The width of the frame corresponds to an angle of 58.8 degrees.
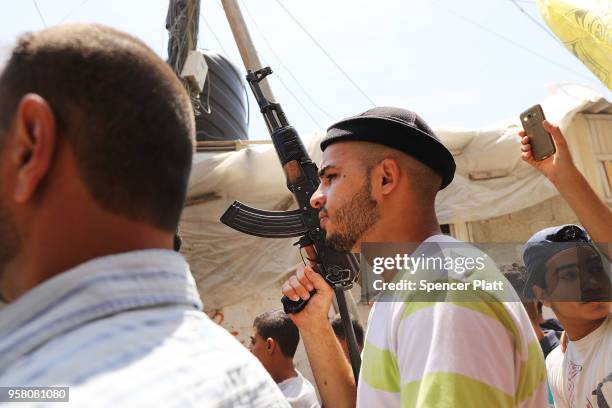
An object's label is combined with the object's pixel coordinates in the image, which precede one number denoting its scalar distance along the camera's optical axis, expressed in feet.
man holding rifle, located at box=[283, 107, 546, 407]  3.90
